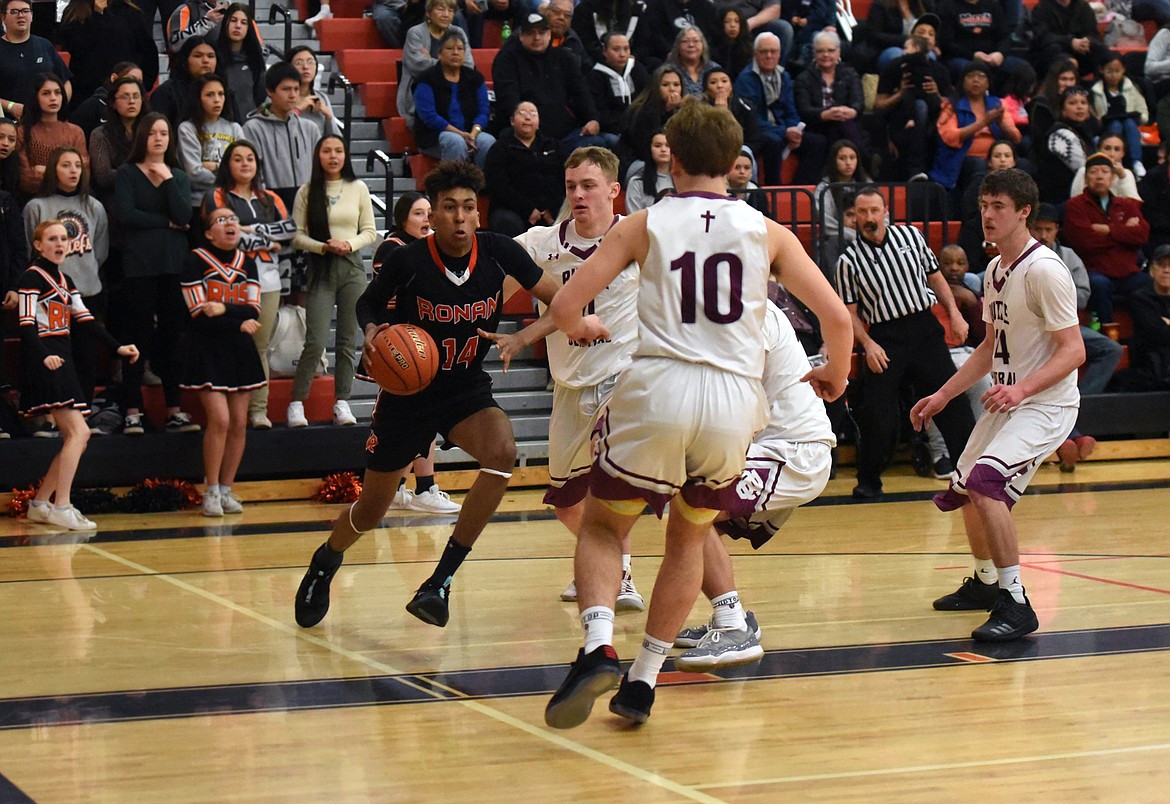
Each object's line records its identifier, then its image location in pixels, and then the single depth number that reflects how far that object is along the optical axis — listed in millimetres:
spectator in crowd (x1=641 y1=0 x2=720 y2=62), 12875
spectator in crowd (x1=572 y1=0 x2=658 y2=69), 12781
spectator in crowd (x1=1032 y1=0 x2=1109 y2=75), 13930
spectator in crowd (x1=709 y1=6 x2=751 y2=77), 12844
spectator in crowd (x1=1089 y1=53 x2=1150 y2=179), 13016
